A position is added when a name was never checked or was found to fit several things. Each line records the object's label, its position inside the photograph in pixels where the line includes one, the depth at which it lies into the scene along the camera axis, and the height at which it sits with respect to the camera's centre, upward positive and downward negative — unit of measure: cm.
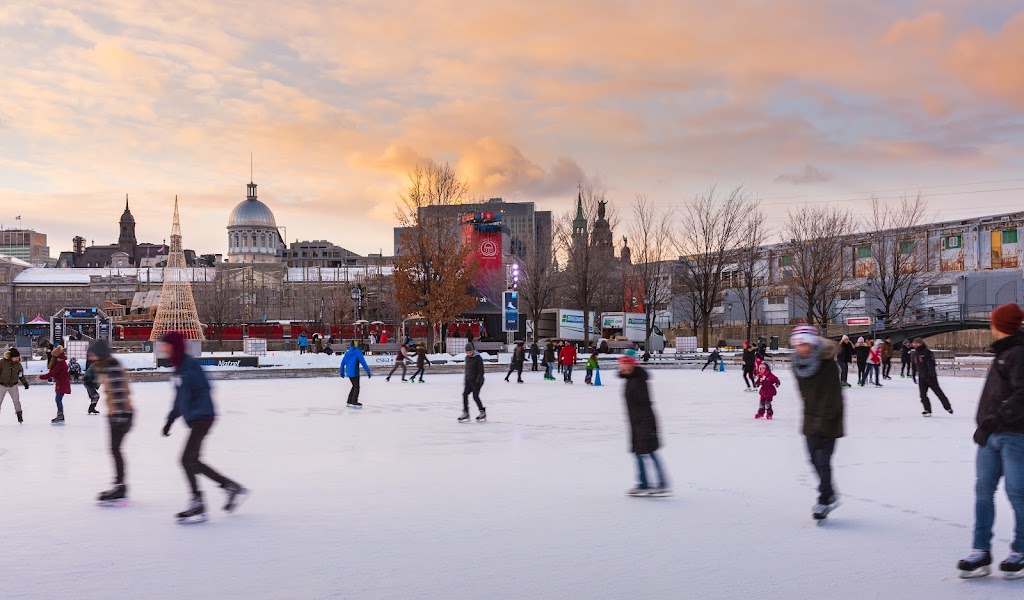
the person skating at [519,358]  2767 -145
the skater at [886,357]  2908 -159
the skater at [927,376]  1608 -126
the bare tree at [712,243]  4825 +434
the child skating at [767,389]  1587 -146
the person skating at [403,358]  2872 -149
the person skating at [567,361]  2802 -157
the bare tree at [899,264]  4853 +312
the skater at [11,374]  1478 -99
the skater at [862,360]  2558 -148
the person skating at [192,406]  725 -79
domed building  15025 +1557
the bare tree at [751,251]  5112 +408
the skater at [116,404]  788 -83
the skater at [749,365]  2405 -152
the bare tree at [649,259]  5397 +372
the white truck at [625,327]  5812 -89
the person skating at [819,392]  674 -65
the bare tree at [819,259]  4891 +341
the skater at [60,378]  1550 -113
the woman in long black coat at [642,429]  830 -116
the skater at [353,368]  1841 -116
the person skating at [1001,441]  511 -82
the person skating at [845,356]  2325 -127
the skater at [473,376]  1552 -114
